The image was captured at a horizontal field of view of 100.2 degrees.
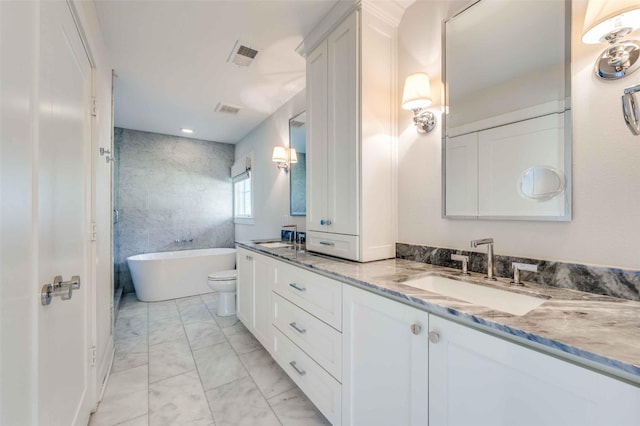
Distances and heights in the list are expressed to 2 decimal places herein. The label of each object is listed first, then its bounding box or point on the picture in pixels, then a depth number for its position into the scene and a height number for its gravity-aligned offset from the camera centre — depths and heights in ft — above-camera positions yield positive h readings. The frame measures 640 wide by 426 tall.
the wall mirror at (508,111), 3.70 +1.60
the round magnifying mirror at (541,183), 3.71 +0.43
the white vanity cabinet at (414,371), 2.09 -1.70
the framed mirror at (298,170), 9.21 +1.54
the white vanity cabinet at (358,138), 5.48 +1.63
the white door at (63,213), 3.03 +0.00
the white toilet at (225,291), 10.11 -2.98
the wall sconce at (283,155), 10.07 +2.19
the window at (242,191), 13.92 +1.28
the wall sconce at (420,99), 4.99 +2.15
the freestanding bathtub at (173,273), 11.90 -2.80
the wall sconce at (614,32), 2.89 +2.06
